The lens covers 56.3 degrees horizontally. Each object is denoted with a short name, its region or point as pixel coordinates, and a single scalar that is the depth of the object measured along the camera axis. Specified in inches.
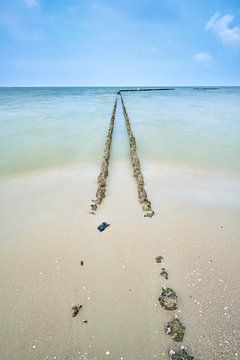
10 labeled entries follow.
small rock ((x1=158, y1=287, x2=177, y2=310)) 117.8
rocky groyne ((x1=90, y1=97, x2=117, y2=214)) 213.3
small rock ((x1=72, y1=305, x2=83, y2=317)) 116.7
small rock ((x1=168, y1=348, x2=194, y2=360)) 96.7
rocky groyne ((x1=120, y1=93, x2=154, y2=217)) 203.2
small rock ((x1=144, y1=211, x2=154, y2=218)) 195.8
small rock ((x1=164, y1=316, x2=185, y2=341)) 105.6
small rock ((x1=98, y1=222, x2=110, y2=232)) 179.8
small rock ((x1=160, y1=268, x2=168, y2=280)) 136.5
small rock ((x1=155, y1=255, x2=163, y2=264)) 147.8
